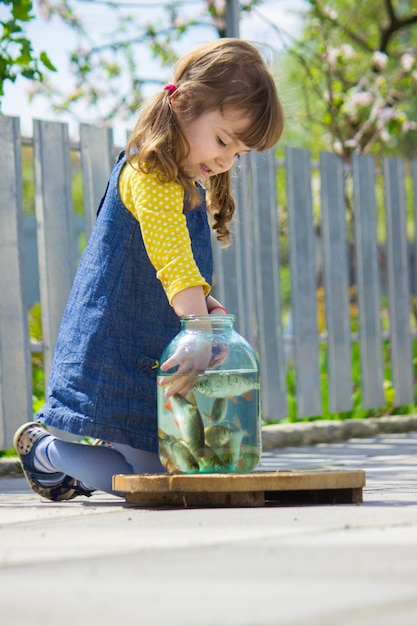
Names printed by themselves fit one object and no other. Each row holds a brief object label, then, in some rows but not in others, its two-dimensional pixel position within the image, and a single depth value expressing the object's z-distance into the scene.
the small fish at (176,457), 4.32
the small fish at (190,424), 4.26
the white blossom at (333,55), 13.42
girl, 4.58
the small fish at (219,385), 4.28
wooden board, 3.99
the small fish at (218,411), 4.25
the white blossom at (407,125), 12.42
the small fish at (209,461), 4.28
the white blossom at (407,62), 12.99
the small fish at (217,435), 4.25
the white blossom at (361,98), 12.75
